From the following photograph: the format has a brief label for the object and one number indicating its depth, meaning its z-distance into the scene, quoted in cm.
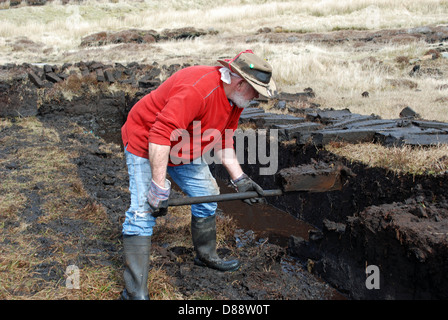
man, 294
